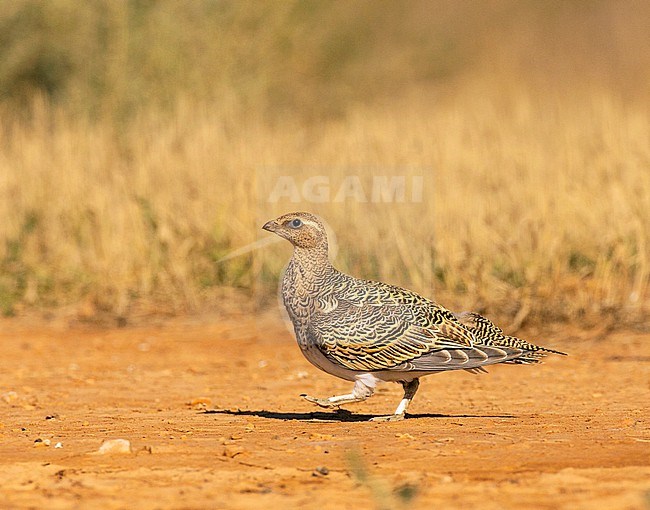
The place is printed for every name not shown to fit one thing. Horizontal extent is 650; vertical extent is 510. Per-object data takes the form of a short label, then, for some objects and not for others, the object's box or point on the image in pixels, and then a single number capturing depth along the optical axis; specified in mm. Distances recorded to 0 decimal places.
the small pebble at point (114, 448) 10055
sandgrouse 11758
